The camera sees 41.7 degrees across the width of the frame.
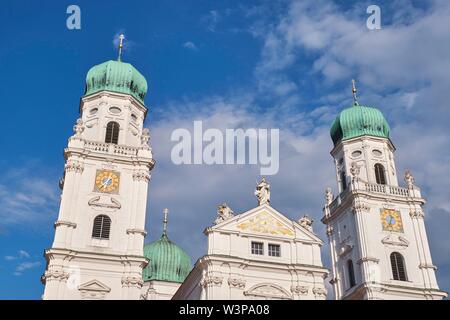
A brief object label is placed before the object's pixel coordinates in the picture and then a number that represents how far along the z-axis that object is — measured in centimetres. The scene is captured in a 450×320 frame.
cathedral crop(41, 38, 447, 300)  3581
